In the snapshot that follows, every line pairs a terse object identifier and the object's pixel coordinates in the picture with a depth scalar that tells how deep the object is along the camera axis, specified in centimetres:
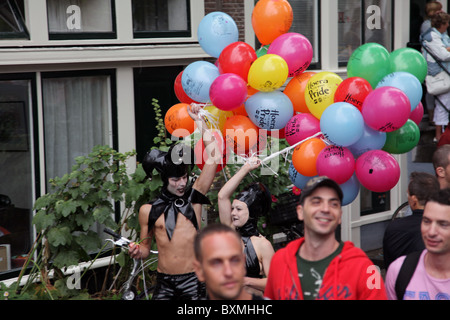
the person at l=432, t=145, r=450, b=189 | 589
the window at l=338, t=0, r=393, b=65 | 1020
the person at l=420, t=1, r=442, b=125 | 1071
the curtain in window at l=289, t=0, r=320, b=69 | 966
